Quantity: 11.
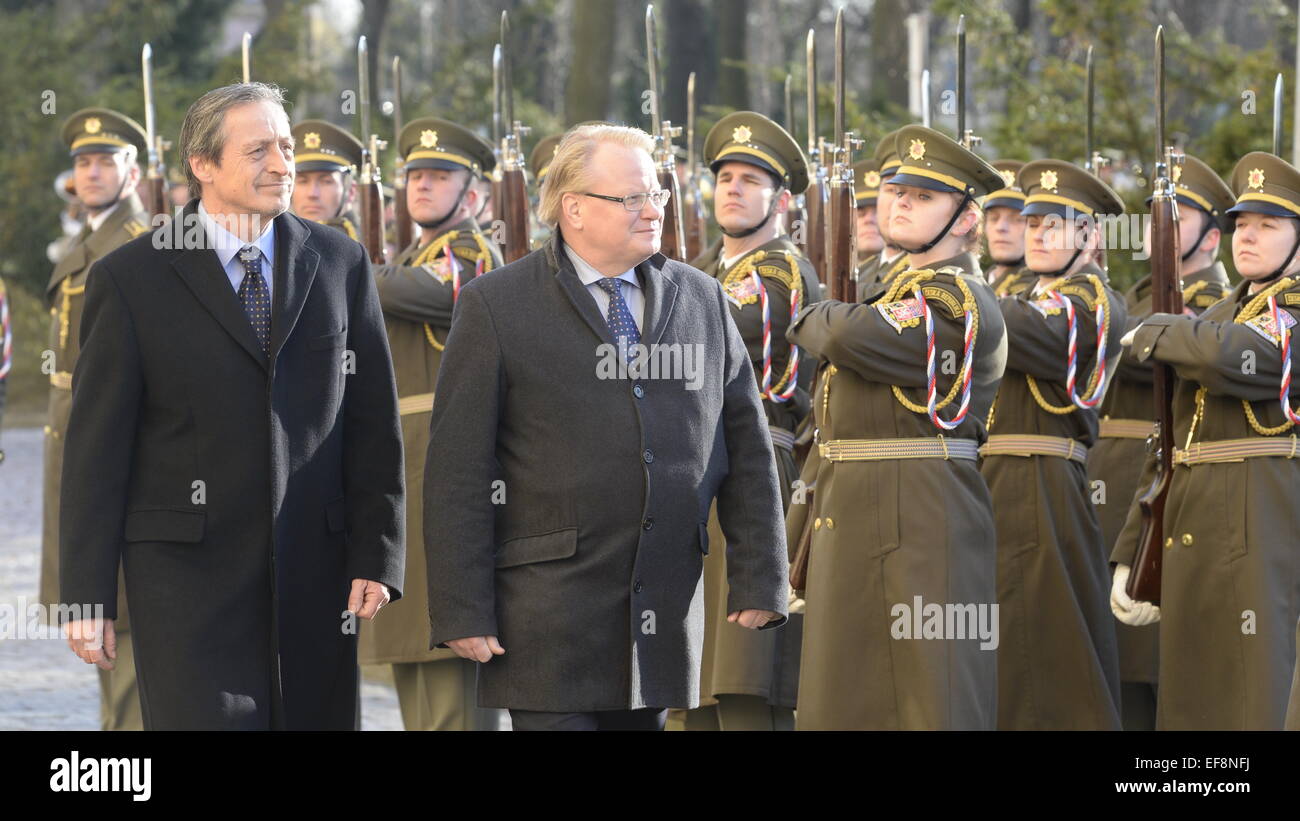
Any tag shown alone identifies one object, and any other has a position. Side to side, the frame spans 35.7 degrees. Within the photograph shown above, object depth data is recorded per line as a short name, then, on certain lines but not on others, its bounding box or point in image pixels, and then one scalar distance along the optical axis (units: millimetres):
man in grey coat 4371
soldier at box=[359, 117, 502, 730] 7242
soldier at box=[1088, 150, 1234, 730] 7480
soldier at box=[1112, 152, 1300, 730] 6309
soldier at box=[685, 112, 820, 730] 6922
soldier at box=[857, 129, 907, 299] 6457
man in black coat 4336
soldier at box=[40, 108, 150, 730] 8086
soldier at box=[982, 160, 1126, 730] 6875
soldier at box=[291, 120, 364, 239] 8188
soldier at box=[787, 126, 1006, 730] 5941
